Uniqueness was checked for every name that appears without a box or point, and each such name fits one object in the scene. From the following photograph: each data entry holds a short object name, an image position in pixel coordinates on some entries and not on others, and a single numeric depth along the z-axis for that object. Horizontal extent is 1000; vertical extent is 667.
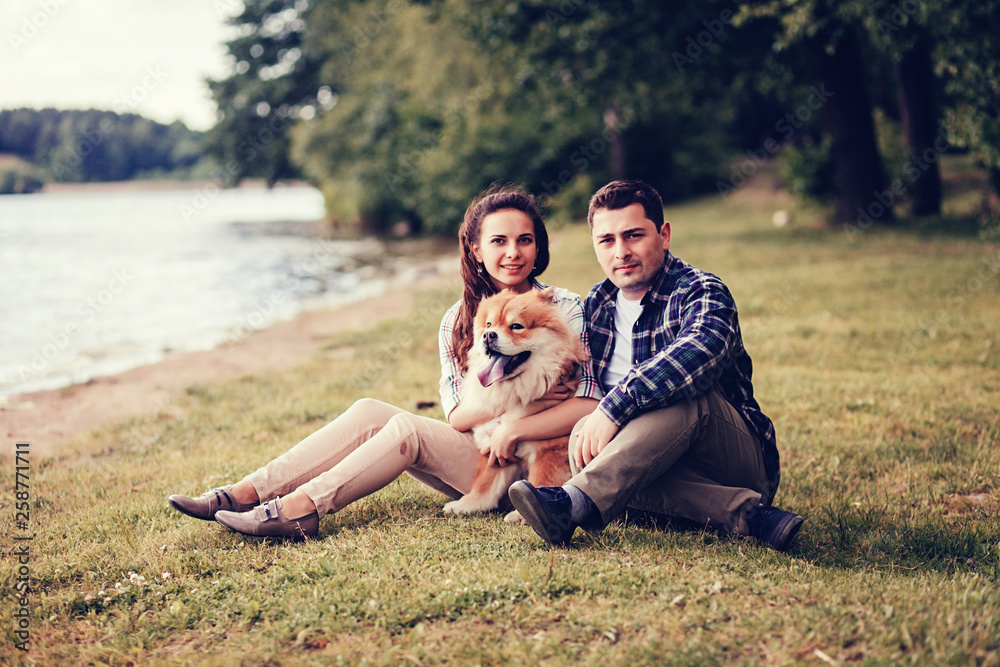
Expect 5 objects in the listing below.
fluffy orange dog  3.40
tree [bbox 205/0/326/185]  38.09
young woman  3.45
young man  3.06
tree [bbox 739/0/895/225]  14.39
